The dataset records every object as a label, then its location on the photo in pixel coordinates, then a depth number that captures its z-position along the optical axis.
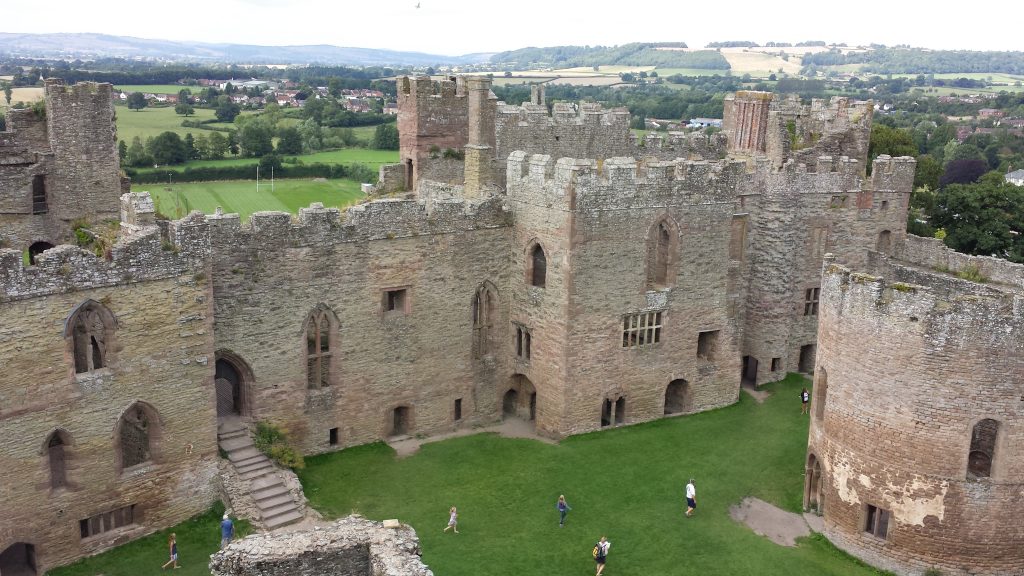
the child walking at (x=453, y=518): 24.05
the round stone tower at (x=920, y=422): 21.33
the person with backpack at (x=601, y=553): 22.55
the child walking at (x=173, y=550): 22.02
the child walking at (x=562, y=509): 24.69
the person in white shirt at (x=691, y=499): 25.43
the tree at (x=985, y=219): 48.53
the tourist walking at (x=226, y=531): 22.28
